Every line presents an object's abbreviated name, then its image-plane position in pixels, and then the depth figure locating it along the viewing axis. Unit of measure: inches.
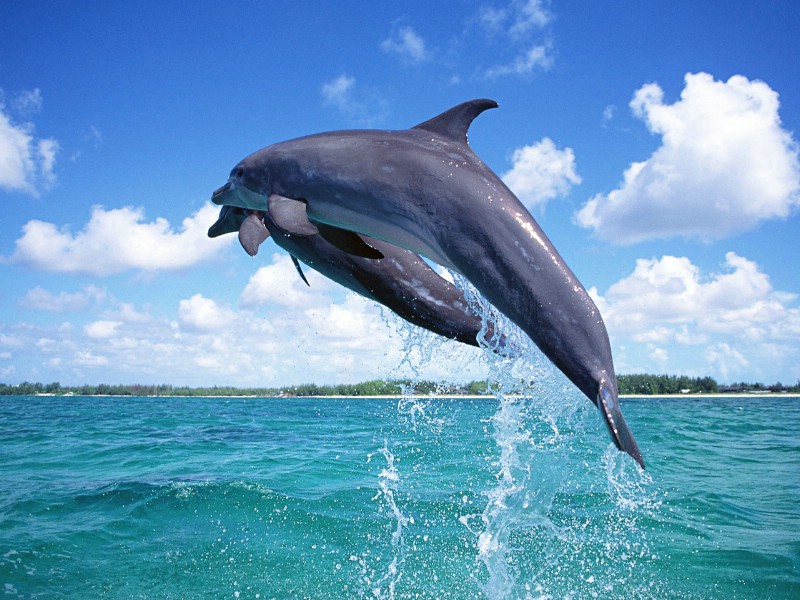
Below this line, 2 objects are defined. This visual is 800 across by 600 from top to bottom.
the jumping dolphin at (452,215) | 131.3
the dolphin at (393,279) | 194.9
